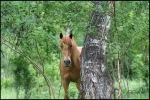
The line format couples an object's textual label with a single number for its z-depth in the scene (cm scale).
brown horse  1219
